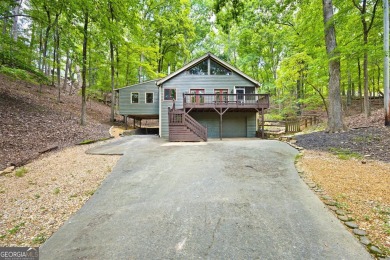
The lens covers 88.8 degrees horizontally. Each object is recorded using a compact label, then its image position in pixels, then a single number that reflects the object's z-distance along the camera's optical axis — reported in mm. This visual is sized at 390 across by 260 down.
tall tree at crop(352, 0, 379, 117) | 11232
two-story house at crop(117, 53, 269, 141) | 15570
